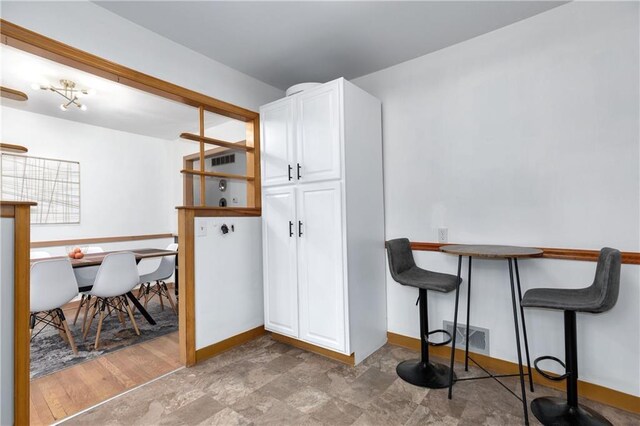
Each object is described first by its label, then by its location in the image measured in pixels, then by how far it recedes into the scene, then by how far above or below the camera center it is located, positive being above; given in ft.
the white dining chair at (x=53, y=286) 8.07 -1.85
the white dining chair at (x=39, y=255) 11.03 -1.29
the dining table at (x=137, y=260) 9.96 -1.41
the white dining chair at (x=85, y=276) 10.63 -2.09
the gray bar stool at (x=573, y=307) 5.03 -1.63
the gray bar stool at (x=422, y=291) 6.83 -1.84
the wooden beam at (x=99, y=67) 5.57 +3.31
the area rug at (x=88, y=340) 8.31 -3.91
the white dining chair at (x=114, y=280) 9.47 -1.97
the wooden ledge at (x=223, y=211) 8.11 +0.18
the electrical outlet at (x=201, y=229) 8.18 -0.32
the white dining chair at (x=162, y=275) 12.03 -2.29
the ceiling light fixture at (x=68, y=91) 10.16 +4.56
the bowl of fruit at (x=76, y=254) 10.59 -1.21
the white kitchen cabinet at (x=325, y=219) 7.68 -0.09
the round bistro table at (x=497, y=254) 5.66 -0.79
